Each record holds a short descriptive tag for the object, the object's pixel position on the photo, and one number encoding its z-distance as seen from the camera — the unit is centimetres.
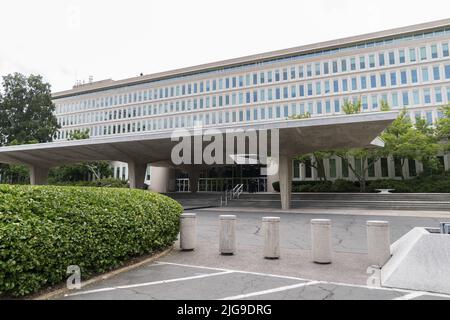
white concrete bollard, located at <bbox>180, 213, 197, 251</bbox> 859
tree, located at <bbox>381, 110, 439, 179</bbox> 3105
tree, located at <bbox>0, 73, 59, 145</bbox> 5350
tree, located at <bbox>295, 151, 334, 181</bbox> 3462
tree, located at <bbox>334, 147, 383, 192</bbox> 3262
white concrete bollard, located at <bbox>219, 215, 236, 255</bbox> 807
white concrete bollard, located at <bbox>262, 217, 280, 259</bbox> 759
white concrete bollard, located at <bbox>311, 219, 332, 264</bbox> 715
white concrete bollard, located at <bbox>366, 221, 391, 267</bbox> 683
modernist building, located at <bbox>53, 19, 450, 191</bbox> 4650
